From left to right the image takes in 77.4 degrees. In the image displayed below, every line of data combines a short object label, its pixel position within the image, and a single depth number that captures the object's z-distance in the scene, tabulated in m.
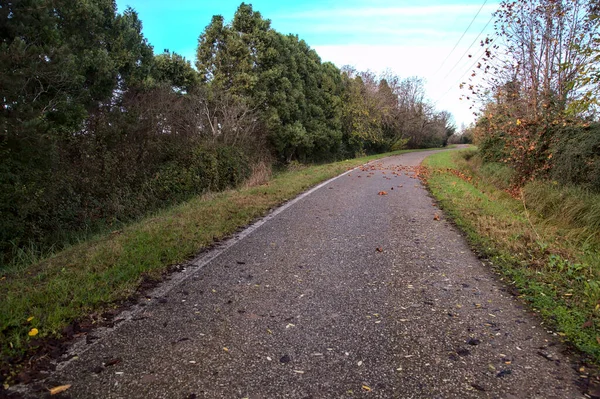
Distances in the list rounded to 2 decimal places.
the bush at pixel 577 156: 9.55
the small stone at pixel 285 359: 2.64
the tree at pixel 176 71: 18.81
